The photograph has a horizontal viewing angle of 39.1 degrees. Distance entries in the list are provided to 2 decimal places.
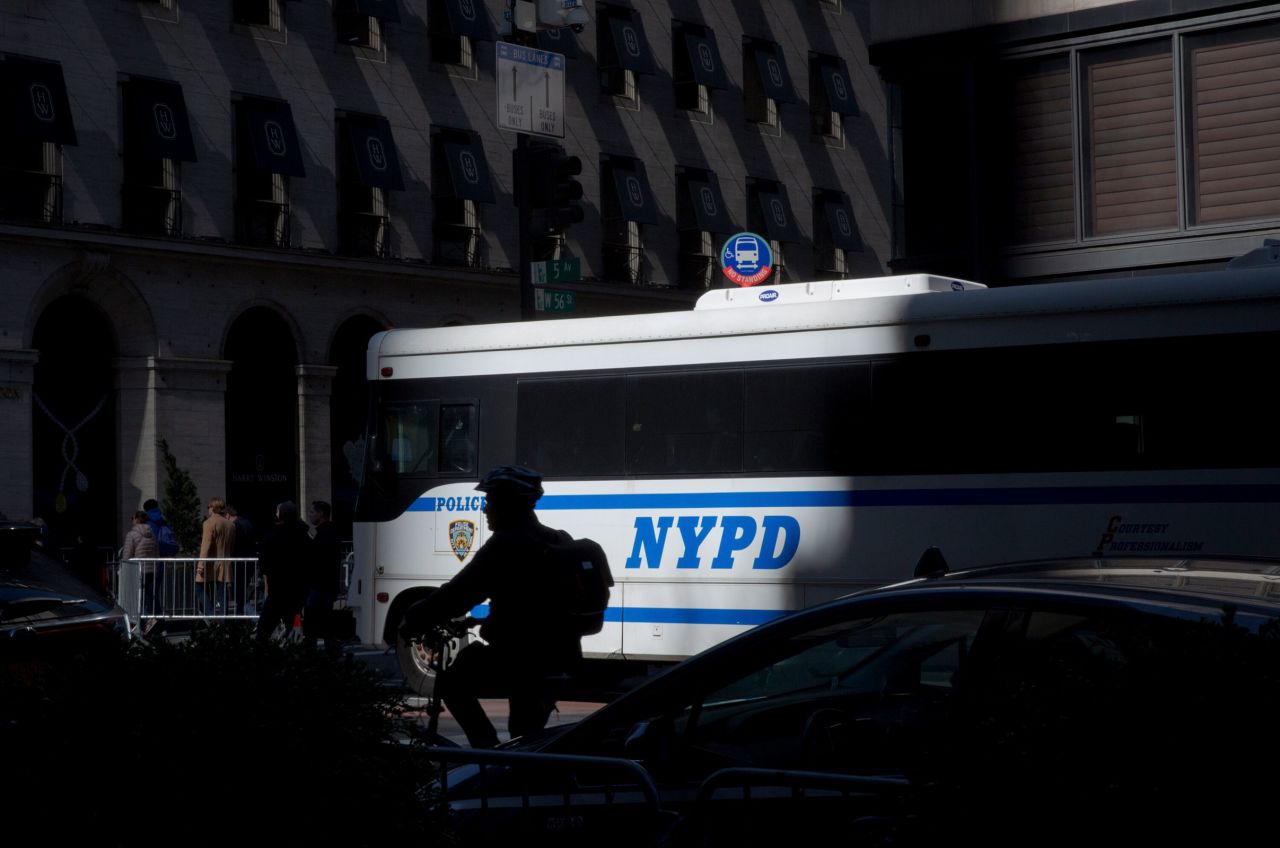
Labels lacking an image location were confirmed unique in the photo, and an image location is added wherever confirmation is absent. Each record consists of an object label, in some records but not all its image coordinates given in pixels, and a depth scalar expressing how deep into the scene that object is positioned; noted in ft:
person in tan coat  73.73
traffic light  59.93
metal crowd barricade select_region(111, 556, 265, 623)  74.08
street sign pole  60.39
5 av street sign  61.31
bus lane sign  60.70
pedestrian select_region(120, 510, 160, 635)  84.99
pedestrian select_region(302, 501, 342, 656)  60.80
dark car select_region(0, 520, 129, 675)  27.68
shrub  10.96
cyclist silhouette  26.78
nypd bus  44.16
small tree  103.04
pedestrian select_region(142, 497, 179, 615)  91.07
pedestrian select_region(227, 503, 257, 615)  73.82
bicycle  26.91
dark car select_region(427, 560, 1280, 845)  9.95
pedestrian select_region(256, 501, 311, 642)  60.98
